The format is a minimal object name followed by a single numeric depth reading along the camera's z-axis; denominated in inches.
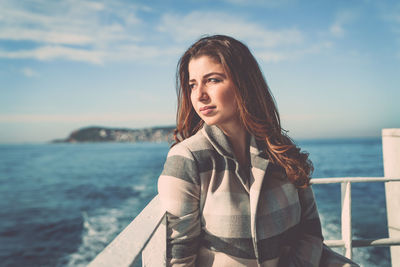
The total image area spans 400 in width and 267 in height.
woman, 43.7
